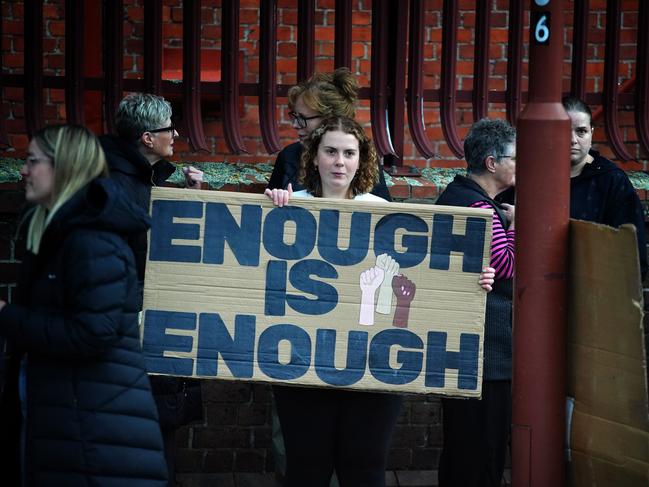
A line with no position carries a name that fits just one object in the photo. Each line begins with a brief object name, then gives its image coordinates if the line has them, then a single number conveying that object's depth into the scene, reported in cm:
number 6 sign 734
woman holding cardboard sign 827
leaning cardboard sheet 713
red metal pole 734
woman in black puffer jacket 680
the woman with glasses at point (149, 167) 880
